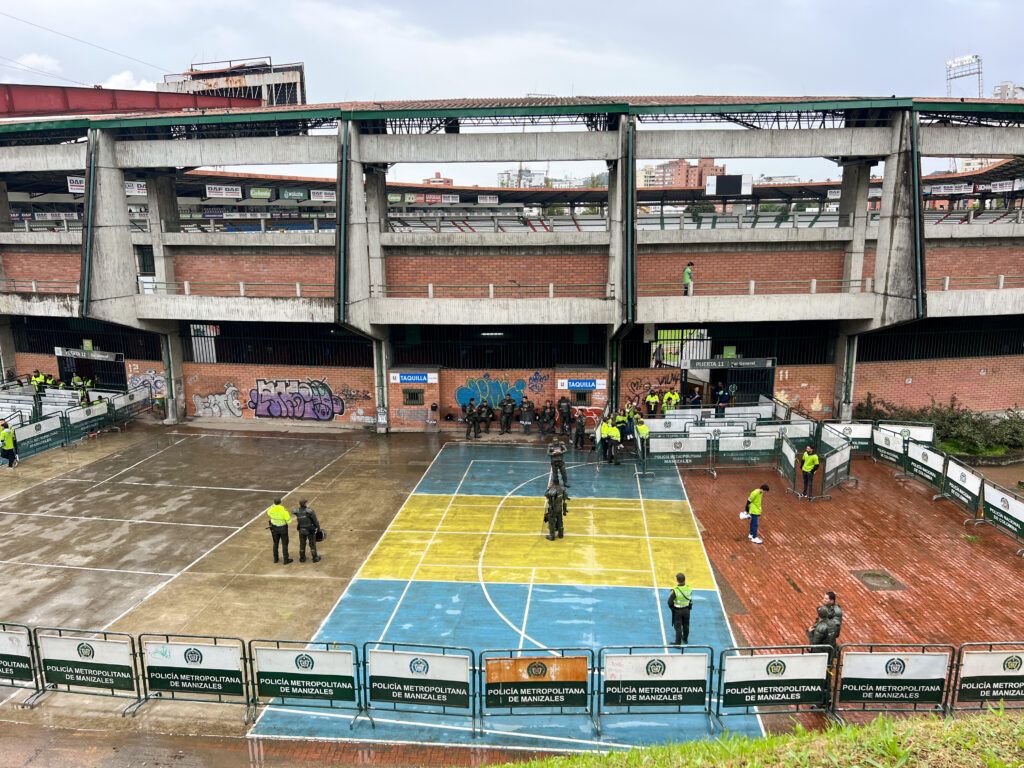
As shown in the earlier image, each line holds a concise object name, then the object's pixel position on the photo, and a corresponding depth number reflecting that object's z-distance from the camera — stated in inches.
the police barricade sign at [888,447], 917.2
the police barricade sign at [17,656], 449.4
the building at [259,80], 3516.2
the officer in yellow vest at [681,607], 484.7
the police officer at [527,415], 1103.6
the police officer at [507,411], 1112.2
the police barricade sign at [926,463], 823.1
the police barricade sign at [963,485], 745.6
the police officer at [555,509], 690.8
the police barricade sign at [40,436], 992.2
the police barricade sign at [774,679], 421.1
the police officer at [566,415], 1096.2
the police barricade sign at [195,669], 435.8
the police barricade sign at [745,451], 937.5
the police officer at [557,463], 793.2
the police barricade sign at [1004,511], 680.4
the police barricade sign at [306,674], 428.5
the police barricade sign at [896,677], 422.3
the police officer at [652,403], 1086.6
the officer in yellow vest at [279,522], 636.1
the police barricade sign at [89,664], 442.6
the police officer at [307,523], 644.4
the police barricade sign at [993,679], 420.5
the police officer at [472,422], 1093.1
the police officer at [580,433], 1029.2
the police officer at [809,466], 802.2
